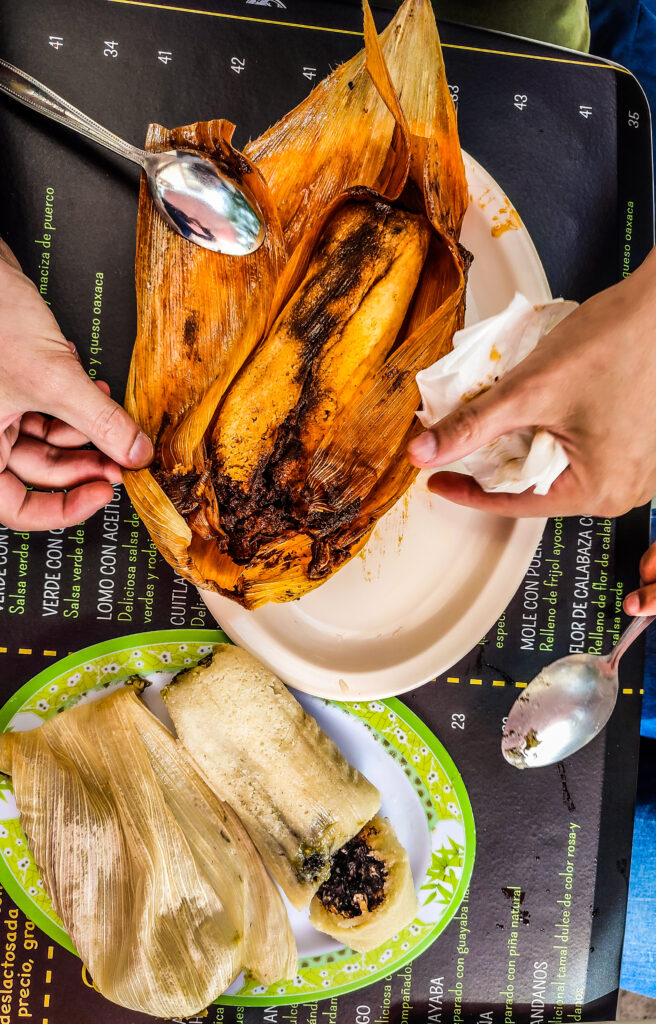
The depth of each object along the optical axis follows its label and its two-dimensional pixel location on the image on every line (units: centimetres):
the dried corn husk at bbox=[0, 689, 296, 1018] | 63
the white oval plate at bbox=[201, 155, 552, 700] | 64
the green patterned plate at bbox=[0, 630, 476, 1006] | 65
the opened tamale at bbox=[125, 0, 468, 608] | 60
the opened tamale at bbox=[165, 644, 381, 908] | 64
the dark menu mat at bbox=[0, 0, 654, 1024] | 65
